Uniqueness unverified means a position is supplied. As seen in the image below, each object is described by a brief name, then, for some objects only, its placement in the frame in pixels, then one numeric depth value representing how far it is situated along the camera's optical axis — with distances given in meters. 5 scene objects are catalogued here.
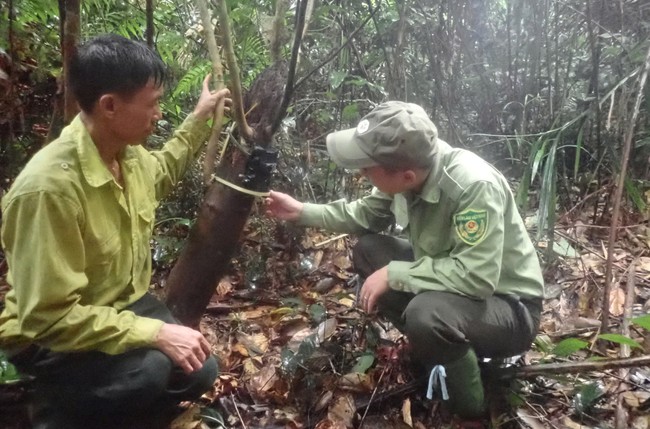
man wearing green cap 2.27
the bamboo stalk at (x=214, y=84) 2.29
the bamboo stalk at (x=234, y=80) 2.11
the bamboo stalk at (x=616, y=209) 2.66
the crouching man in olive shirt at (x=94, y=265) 1.83
